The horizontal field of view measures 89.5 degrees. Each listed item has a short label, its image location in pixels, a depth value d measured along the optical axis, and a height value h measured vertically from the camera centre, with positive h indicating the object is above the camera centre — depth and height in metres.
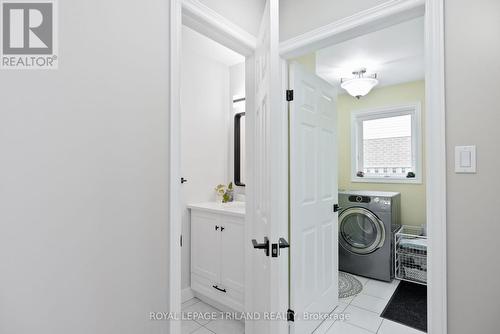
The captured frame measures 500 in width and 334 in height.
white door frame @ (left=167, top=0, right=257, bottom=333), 1.29 +0.04
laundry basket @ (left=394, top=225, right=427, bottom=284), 2.79 -1.02
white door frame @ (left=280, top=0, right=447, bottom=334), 1.21 +0.04
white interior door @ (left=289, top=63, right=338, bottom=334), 1.89 -0.24
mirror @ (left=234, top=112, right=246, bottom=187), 2.99 +0.23
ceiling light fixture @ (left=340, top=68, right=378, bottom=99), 3.04 +1.02
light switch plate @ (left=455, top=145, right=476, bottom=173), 1.16 +0.04
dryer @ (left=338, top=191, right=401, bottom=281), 2.99 -0.80
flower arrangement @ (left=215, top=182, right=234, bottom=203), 2.86 -0.28
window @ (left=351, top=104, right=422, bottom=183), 3.69 +0.36
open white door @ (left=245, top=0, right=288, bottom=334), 1.14 -0.08
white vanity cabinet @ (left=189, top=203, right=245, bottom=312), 2.16 -0.79
